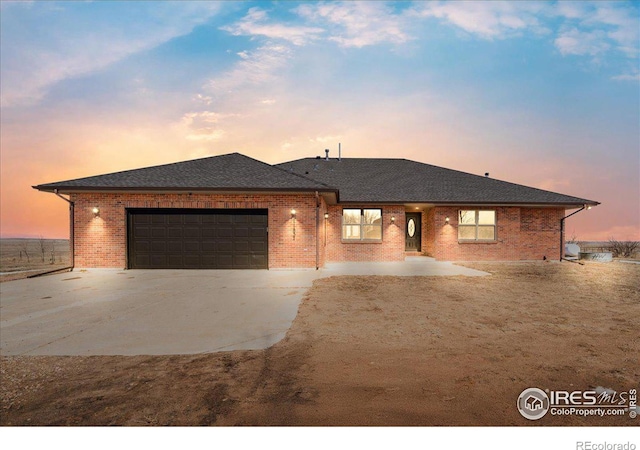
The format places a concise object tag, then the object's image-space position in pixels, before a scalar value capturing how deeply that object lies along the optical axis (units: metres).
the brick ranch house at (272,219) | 12.67
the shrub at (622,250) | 21.31
